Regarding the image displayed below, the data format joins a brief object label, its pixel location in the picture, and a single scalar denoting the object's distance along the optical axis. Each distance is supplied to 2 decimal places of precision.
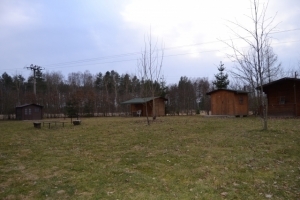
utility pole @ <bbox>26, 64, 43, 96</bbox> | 45.69
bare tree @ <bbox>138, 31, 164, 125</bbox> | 19.22
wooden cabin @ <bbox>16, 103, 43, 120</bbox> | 36.38
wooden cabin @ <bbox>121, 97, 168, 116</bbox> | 36.47
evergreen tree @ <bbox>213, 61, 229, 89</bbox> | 36.44
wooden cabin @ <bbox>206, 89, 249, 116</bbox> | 25.80
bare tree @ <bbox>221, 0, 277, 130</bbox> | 10.86
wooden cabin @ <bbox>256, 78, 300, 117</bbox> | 21.53
